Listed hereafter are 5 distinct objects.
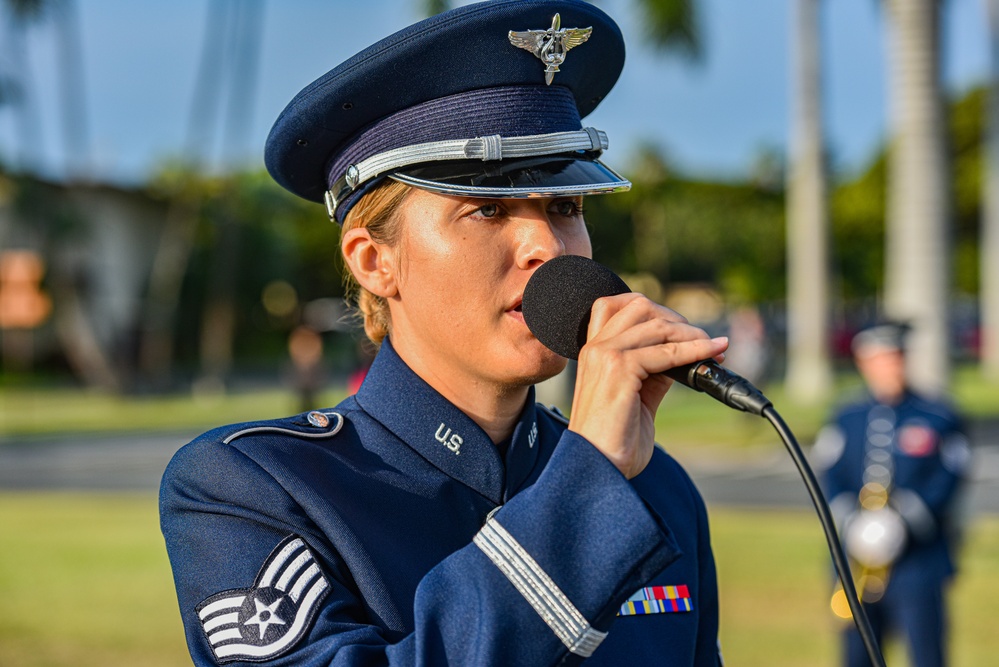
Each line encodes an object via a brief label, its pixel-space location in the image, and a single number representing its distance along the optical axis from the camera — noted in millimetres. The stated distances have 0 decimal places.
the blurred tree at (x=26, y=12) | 26156
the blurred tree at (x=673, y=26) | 14797
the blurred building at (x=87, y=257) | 32031
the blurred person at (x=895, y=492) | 6156
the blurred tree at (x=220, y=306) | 34156
